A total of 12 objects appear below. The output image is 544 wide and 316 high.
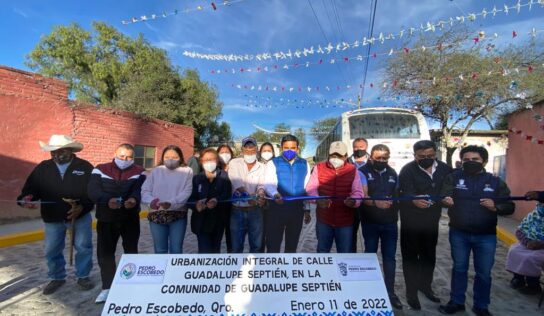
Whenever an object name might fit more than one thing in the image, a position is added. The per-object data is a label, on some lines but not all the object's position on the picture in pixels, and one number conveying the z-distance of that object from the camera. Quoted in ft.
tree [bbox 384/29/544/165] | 48.80
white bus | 32.86
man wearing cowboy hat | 13.07
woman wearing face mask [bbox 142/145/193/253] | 12.07
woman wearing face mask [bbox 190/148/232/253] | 12.42
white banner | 8.96
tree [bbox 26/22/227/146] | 71.92
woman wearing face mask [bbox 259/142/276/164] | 15.11
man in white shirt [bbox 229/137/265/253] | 12.84
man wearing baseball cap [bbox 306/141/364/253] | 12.07
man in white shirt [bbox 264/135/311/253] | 12.85
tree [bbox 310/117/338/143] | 182.69
